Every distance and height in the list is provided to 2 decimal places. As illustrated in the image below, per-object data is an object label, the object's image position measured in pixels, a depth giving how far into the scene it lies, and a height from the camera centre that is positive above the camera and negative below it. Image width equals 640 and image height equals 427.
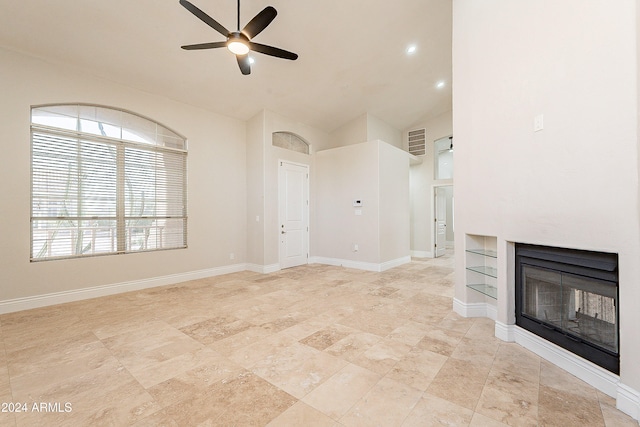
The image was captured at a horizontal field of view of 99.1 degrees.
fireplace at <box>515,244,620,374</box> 1.96 -0.73
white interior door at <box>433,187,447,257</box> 8.15 -0.18
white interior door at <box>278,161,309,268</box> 6.42 +0.09
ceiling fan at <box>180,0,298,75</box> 2.74 +2.01
